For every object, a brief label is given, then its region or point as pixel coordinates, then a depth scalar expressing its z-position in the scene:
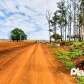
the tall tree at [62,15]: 27.68
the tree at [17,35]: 49.05
